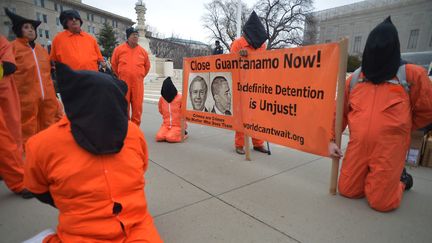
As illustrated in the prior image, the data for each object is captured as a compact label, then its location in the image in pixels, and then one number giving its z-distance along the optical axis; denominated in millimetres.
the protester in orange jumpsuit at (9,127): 2479
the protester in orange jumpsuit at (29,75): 3523
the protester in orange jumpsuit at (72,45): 4238
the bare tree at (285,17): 34250
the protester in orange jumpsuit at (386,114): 2463
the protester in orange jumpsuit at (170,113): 4891
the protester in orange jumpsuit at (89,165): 1368
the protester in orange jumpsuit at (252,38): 3877
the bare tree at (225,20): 35719
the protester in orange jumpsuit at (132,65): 4812
